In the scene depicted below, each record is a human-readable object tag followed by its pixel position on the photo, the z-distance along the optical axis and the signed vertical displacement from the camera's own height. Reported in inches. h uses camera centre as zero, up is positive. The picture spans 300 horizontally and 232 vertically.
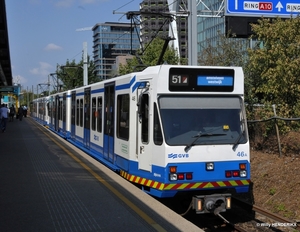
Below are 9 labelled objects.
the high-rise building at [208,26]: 1957.6 +354.9
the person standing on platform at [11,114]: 2068.4 -29.3
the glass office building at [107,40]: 6355.3 +971.0
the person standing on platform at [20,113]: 2147.9 -26.5
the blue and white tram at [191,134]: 335.6 -20.3
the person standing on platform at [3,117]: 1130.7 -23.4
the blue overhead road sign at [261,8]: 707.4 +149.6
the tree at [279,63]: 544.9 +51.7
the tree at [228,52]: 732.7 +87.3
